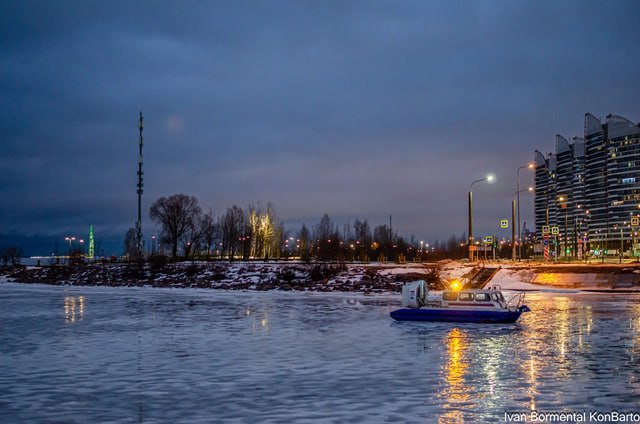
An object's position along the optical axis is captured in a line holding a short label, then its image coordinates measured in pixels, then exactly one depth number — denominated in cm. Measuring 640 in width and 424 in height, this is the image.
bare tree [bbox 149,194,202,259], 14200
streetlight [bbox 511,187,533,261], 8032
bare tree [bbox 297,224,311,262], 16499
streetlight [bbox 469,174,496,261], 6512
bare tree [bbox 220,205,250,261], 14600
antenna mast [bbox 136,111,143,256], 7644
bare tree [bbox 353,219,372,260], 14891
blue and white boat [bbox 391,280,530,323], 3325
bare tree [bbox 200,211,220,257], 14750
